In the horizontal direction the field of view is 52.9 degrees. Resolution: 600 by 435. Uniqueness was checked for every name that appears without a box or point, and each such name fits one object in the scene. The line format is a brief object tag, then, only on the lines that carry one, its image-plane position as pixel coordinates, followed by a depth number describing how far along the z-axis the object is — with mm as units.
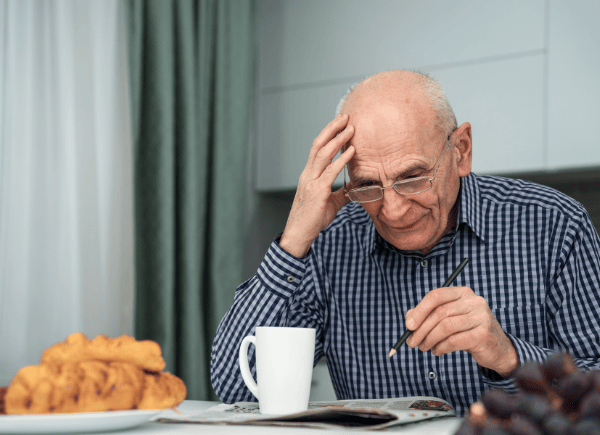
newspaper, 702
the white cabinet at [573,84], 2121
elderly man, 1140
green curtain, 1996
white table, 665
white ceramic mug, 804
